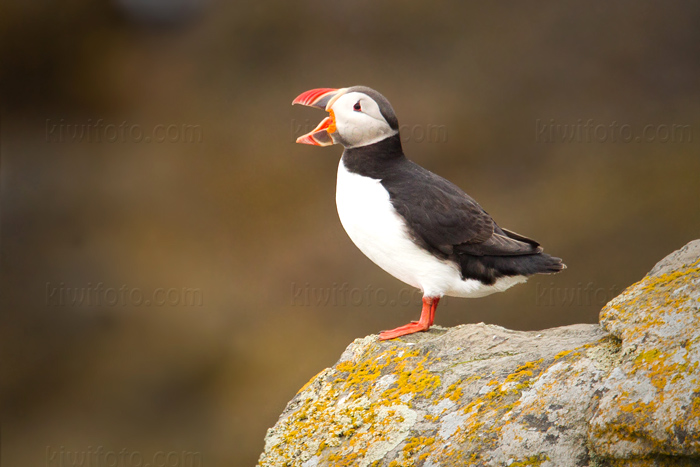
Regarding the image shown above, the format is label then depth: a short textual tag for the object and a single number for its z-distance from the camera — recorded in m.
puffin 8.76
